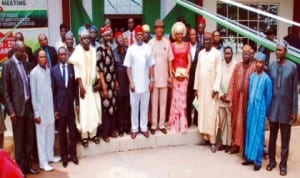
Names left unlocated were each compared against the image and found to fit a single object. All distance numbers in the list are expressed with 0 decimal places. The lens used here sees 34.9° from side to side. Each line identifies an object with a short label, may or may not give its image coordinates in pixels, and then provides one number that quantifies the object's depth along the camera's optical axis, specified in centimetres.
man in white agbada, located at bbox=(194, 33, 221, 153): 731
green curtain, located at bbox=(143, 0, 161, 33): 1075
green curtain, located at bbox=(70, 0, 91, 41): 1028
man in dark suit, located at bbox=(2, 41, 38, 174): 610
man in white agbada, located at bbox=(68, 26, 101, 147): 685
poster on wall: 984
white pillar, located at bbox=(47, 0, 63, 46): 1012
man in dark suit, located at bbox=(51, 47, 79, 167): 666
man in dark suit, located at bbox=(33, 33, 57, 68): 743
